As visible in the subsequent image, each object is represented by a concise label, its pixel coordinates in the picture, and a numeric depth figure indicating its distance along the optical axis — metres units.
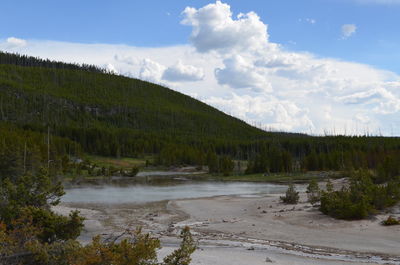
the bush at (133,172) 103.25
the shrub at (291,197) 39.56
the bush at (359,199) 28.53
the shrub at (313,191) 35.35
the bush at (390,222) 26.09
